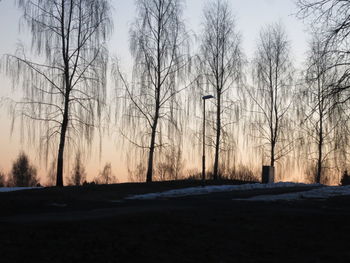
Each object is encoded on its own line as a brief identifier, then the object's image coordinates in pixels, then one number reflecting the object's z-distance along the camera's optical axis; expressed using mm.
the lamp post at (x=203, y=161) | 27856
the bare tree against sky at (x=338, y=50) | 14930
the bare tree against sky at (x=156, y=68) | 30019
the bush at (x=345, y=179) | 47228
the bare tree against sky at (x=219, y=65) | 34188
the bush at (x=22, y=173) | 90312
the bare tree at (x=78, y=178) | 88688
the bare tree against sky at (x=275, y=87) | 38438
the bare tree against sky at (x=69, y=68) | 26828
